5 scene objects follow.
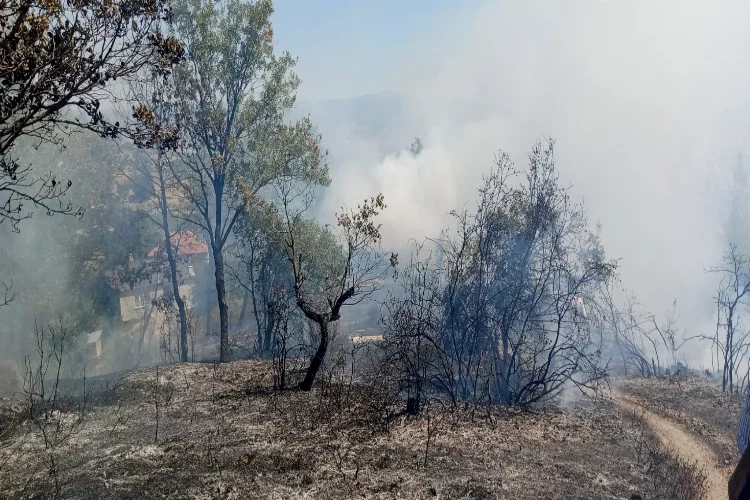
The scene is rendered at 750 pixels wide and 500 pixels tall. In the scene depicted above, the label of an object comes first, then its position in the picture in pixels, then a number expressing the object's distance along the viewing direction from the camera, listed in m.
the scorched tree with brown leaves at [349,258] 11.41
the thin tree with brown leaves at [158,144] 7.99
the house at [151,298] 33.25
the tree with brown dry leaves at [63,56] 6.32
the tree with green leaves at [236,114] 18.89
